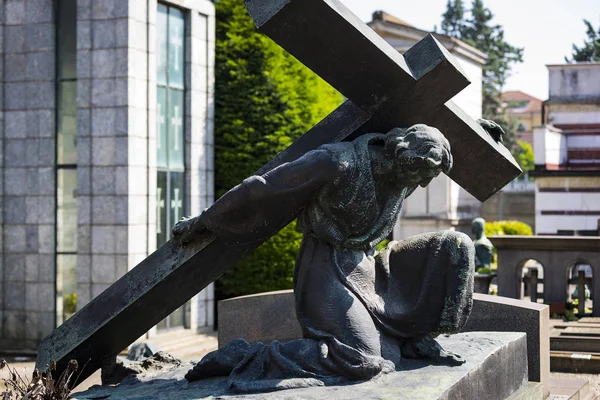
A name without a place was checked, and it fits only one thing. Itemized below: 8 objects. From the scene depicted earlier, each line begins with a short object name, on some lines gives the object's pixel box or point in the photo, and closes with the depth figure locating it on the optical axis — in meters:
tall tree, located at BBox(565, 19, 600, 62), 40.09
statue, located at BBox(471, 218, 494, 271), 16.61
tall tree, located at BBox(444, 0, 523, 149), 50.55
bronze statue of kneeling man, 5.65
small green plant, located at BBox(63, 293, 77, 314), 14.58
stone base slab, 5.30
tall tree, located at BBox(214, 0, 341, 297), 16.56
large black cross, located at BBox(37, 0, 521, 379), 5.81
